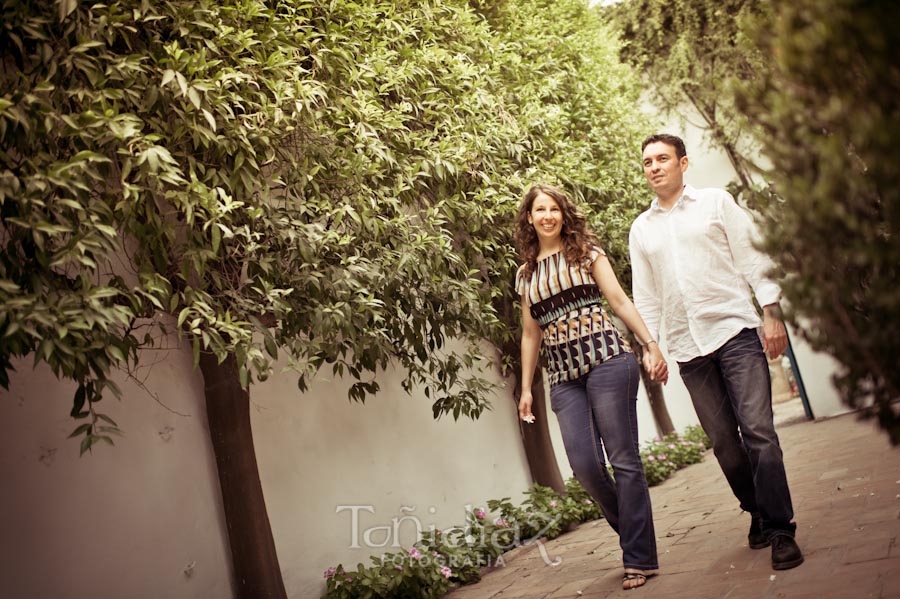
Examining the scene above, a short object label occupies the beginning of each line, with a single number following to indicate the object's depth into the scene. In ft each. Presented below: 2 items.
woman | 12.89
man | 11.93
